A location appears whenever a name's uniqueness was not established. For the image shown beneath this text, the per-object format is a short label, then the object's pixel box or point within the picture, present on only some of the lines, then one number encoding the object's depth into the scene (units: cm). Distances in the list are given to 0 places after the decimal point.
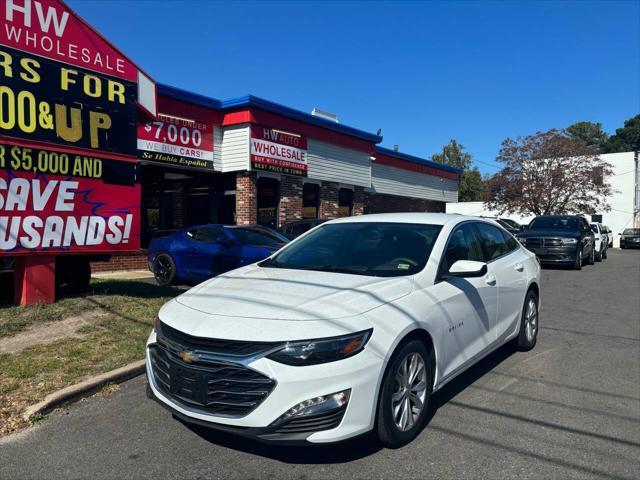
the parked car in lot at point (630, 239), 3512
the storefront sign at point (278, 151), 1520
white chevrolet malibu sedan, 294
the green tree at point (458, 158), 6800
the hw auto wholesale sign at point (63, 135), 659
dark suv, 1560
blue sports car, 996
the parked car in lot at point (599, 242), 2026
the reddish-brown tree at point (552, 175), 3198
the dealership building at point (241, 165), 1378
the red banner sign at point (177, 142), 1298
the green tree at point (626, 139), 8119
